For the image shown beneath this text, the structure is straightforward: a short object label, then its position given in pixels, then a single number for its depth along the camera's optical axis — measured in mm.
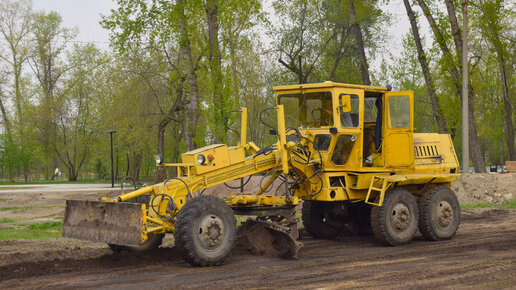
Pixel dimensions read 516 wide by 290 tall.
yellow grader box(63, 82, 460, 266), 8562
